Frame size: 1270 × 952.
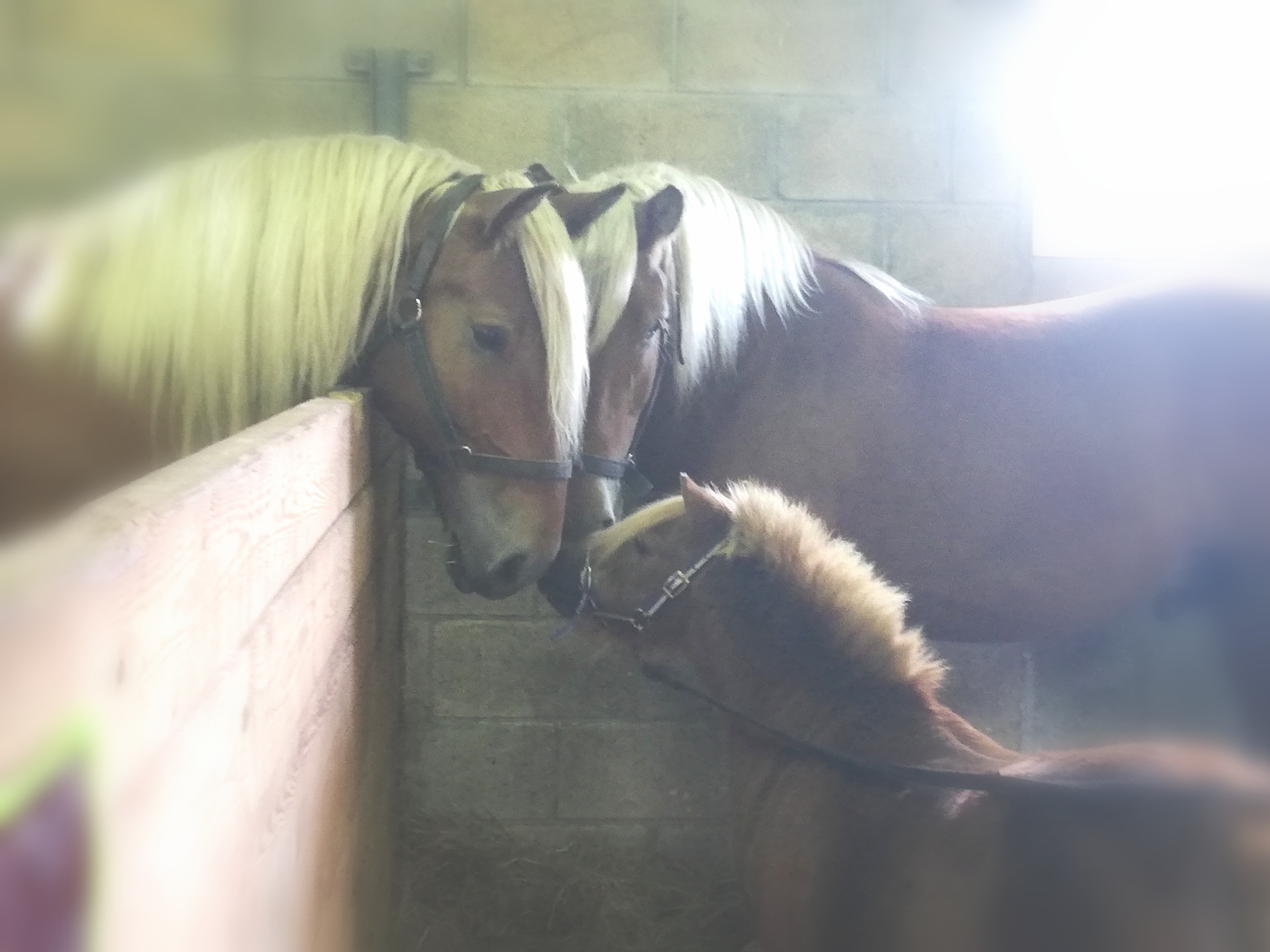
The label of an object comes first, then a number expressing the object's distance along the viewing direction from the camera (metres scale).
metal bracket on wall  1.96
